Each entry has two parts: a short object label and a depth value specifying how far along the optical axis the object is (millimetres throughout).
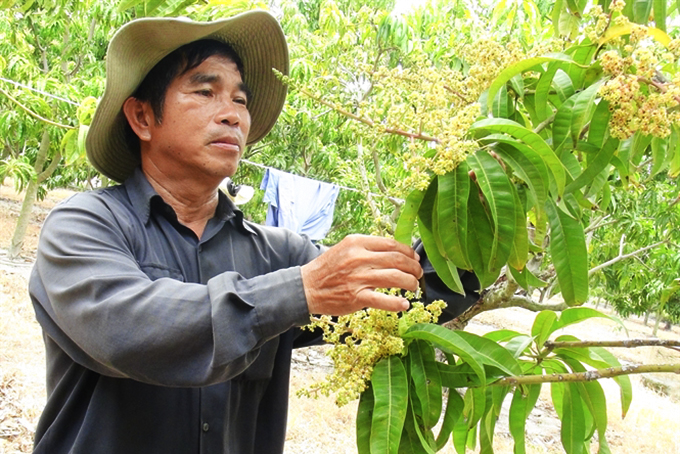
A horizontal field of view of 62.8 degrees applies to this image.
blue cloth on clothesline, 5820
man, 778
